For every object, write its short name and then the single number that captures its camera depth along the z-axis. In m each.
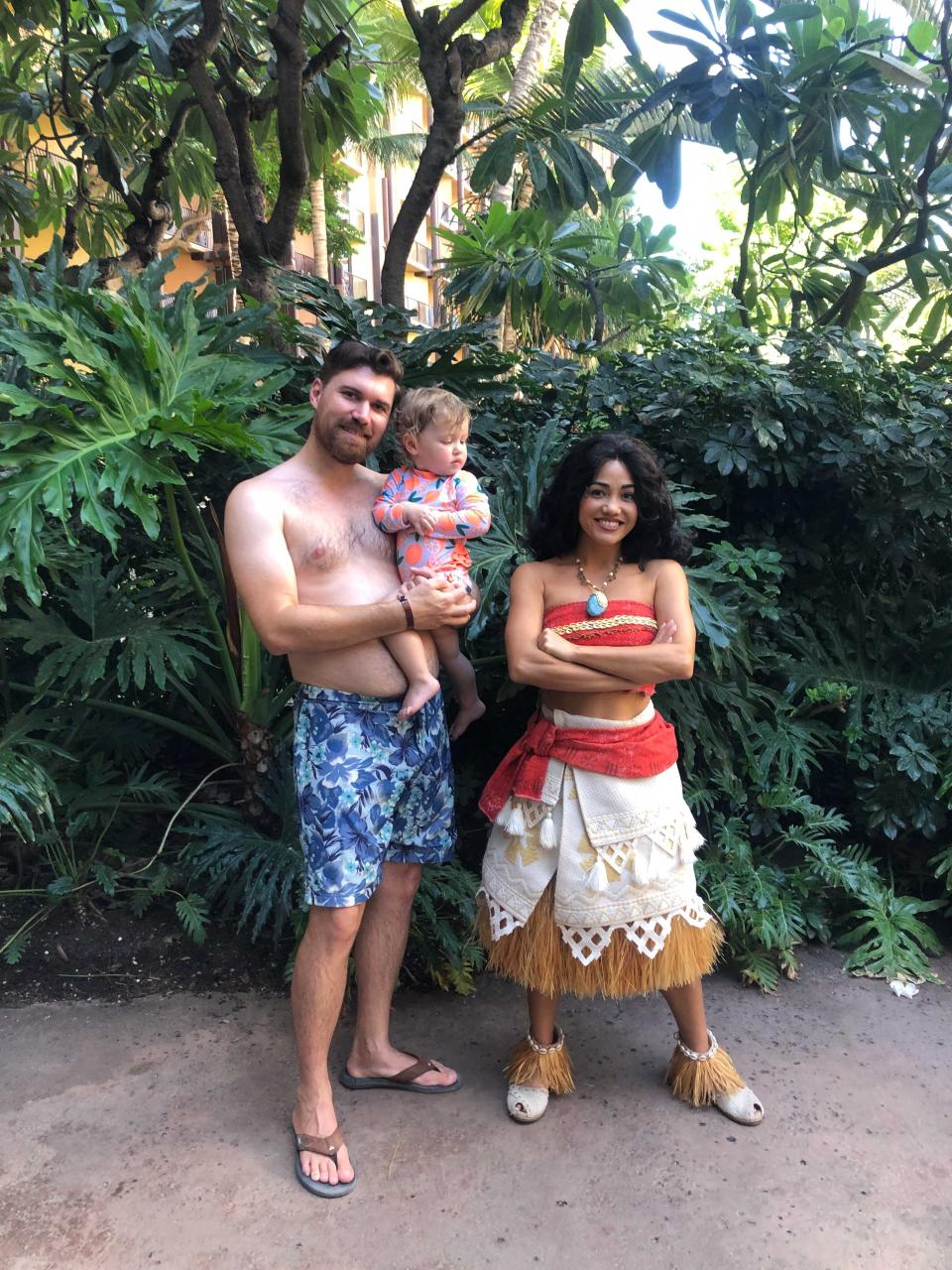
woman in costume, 2.24
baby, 2.21
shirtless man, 2.10
